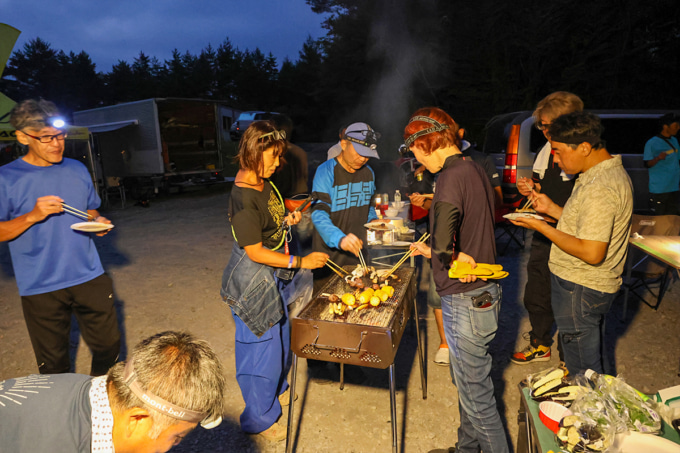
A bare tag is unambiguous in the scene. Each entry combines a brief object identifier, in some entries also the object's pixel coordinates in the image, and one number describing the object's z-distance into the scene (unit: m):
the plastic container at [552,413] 1.76
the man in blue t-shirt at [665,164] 6.30
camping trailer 14.48
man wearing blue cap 3.35
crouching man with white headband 1.16
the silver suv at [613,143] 7.61
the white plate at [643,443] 1.46
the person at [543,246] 2.86
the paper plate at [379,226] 3.82
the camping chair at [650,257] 4.29
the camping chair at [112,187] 13.69
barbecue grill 2.31
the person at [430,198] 3.98
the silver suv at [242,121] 18.48
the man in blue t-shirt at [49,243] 2.63
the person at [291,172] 4.96
